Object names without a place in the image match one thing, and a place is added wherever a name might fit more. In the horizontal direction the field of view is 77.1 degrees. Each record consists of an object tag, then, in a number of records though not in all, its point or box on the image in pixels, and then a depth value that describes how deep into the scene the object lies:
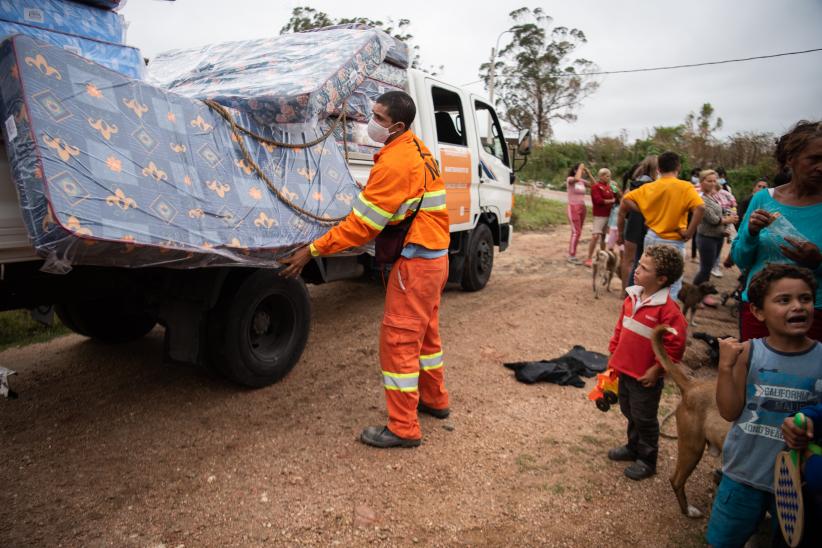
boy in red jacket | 2.57
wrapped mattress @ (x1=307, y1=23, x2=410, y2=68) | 4.33
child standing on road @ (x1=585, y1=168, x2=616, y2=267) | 7.79
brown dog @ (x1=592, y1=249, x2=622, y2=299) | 6.77
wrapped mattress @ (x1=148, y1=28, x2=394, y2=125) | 3.11
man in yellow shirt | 4.61
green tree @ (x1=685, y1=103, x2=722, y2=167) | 22.12
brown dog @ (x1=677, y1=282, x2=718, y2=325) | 5.67
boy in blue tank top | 1.82
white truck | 2.72
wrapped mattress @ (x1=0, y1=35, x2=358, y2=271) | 1.99
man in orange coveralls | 2.73
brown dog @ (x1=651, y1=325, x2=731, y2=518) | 2.36
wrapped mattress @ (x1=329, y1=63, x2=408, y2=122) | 3.88
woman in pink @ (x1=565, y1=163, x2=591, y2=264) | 8.57
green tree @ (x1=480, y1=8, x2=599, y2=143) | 35.09
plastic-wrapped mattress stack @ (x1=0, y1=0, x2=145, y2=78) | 2.33
